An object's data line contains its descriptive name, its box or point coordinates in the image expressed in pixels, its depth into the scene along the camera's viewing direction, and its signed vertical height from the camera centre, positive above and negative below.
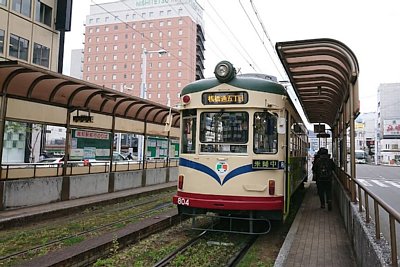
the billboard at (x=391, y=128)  70.12 +6.02
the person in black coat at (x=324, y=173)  10.15 -0.41
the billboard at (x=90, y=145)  11.98 +0.22
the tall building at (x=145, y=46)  81.44 +24.54
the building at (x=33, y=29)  21.27 +7.40
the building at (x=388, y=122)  68.81 +7.18
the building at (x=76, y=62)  99.46 +24.03
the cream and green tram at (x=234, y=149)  6.96 +0.12
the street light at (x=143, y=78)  25.90 +5.18
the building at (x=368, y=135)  78.06 +5.39
